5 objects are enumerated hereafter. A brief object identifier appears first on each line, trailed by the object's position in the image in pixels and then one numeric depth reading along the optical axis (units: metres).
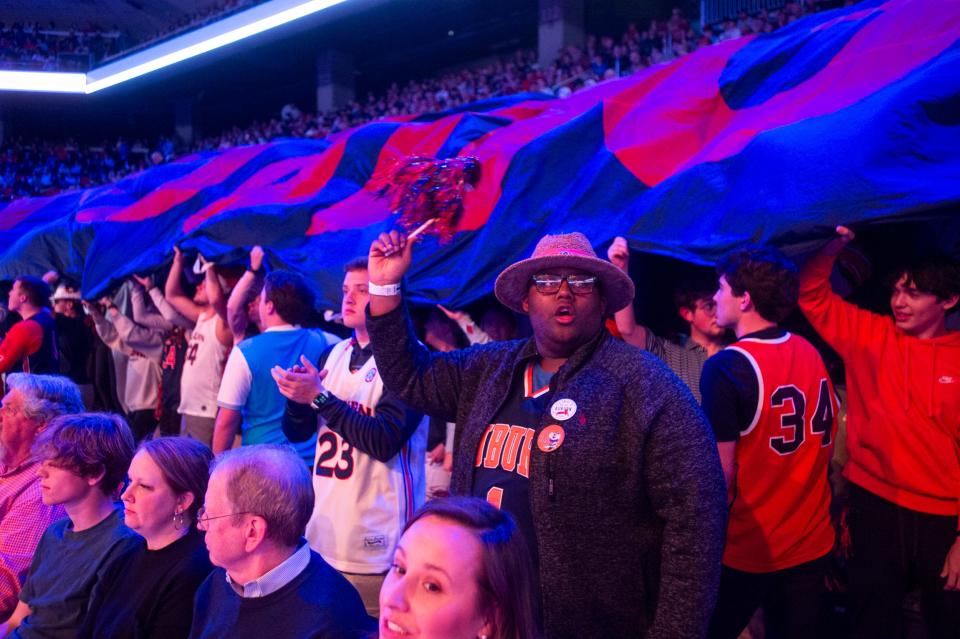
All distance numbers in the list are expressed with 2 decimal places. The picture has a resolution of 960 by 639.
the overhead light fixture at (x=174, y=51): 16.55
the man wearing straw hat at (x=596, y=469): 1.70
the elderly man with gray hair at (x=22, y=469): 2.71
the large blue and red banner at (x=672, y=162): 2.65
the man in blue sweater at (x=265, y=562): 1.80
